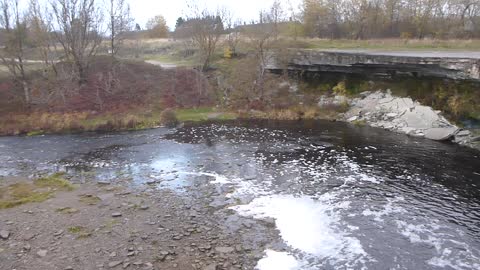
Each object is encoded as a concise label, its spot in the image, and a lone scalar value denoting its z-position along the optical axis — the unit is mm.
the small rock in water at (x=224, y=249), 12305
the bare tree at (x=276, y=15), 40906
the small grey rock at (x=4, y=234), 13267
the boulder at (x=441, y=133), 25047
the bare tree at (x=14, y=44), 34250
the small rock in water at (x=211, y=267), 11336
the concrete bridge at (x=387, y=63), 24781
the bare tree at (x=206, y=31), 42156
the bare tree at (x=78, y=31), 36469
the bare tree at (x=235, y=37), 46438
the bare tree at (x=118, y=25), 41281
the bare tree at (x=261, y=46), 37938
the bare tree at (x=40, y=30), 36875
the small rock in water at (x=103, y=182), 18641
